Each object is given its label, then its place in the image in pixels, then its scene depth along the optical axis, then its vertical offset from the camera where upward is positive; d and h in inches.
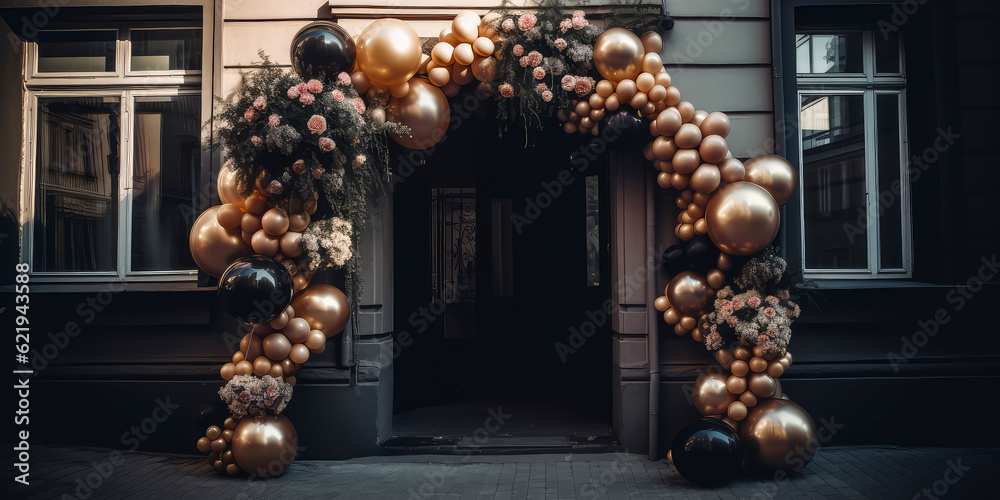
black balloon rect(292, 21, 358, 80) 160.1 +62.3
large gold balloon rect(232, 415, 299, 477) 161.0 -50.3
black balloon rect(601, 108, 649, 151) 169.3 +42.2
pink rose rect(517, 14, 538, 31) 166.4 +72.7
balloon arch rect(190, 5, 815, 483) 158.4 +21.5
